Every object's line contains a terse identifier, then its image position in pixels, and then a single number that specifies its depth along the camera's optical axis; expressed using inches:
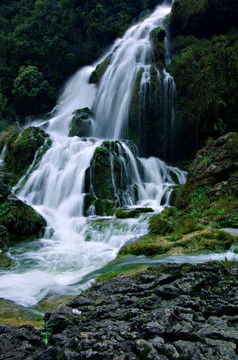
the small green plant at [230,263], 165.0
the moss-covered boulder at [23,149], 690.2
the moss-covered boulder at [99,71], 925.8
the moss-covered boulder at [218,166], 383.9
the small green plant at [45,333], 105.1
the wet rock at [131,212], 429.3
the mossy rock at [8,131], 988.3
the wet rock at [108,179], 526.8
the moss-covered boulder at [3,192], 387.5
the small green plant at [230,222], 265.4
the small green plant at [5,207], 384.8
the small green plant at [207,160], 418.0
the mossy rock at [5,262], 275.1
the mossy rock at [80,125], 781.3
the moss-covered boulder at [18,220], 382.6
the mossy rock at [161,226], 312.7
